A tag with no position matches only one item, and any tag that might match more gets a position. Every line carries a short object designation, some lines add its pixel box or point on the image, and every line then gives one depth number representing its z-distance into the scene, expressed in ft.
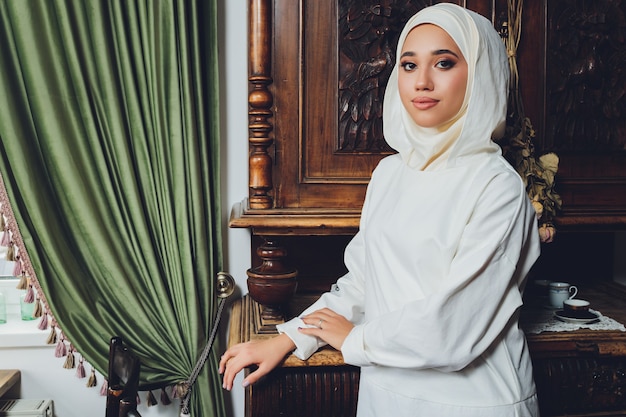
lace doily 5.73
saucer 5.88
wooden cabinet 5.63
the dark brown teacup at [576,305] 6.02
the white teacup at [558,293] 6.42
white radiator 7.00
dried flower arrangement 5.66
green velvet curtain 6.58
